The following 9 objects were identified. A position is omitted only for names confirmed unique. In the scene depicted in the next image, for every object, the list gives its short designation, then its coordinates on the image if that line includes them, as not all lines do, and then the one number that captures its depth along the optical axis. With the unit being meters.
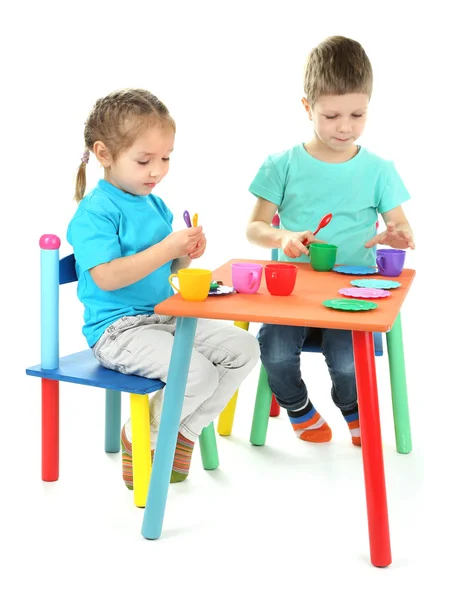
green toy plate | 2.12
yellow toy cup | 2.20
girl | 2.42
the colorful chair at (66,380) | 2.43
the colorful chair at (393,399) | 2.88
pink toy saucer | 2.28
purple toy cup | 2.57
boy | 2.81
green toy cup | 2.65
